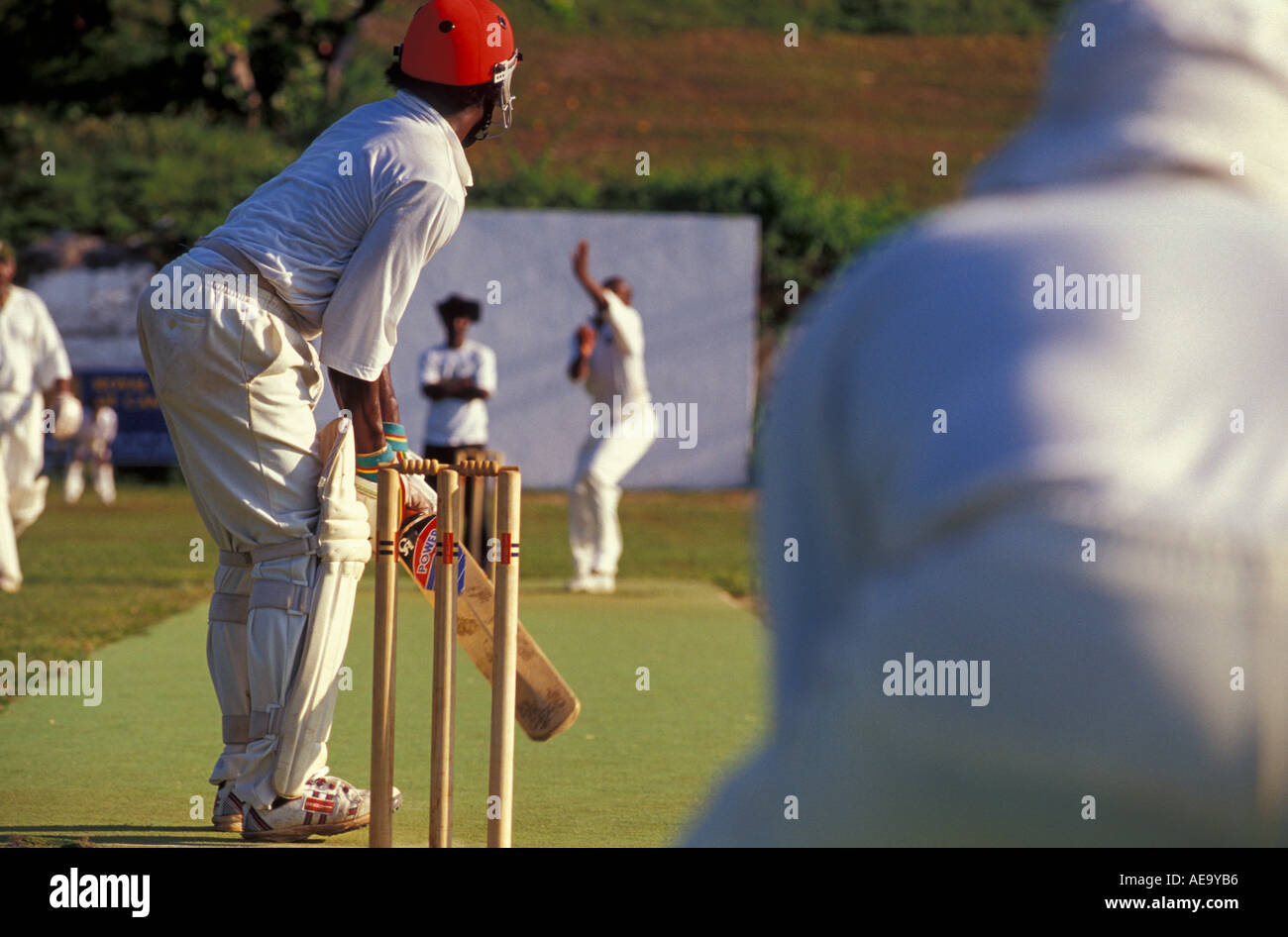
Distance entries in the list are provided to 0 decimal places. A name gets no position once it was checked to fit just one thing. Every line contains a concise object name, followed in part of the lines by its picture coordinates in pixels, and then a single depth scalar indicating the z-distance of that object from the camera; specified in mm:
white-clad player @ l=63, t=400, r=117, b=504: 38906
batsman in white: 8328
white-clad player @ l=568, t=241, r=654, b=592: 22641
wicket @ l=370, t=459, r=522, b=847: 7328
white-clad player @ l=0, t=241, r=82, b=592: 19516
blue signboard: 41750
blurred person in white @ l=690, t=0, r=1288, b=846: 1707
